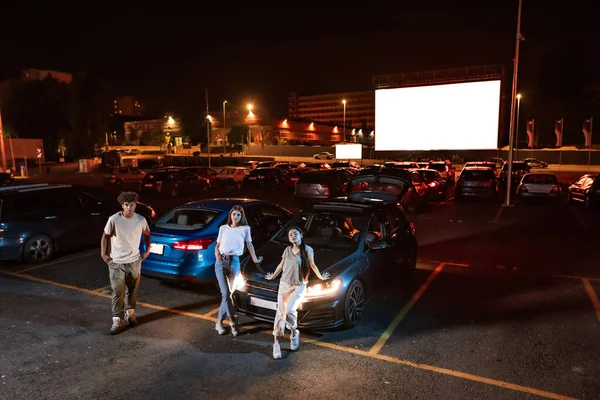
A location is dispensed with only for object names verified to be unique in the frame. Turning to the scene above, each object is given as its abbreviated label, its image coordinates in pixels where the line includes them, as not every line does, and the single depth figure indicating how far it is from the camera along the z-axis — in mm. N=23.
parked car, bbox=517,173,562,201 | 18312
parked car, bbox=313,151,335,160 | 59744
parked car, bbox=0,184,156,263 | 8836
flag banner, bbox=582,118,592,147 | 44772
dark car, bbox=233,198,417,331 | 5414
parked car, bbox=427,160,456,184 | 26703
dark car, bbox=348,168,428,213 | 14750
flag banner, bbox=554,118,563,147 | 43341
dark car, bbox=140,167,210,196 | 22078
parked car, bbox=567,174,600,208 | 16812
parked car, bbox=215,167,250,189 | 27125
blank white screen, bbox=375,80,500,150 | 33250
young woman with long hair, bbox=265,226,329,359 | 4848
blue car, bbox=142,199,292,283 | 6824
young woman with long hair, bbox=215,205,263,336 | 5434
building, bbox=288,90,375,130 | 172125
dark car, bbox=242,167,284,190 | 25375
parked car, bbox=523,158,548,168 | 42469
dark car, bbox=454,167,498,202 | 19141
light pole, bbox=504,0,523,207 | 17731
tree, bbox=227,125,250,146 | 81688
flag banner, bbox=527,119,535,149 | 52925
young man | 5504
